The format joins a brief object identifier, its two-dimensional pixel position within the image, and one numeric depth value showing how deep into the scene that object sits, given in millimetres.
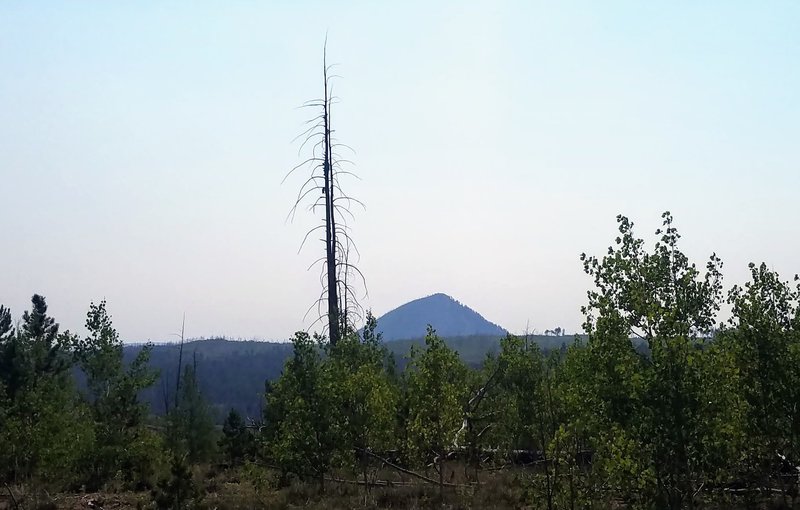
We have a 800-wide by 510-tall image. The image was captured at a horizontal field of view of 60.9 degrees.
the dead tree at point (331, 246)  22812
